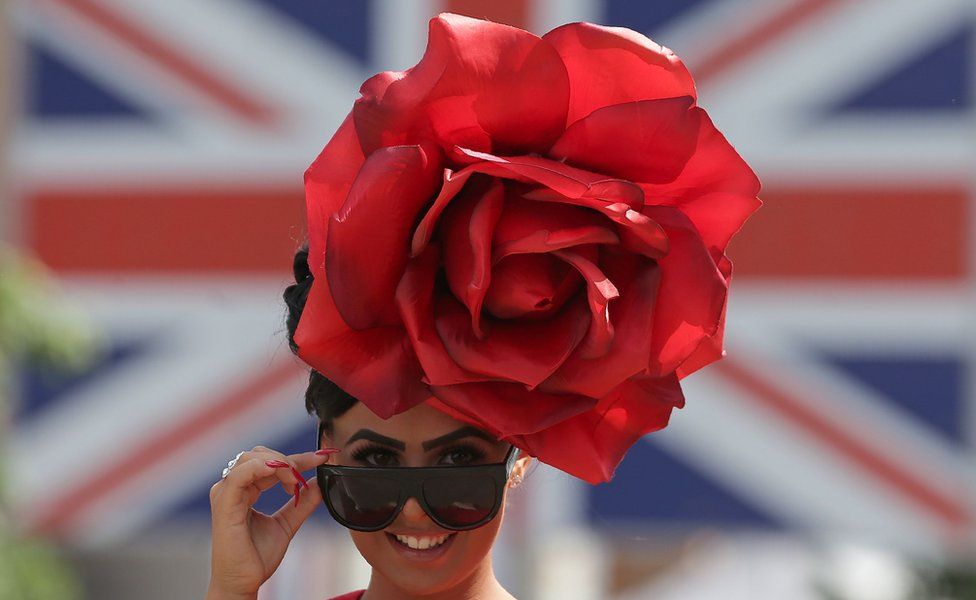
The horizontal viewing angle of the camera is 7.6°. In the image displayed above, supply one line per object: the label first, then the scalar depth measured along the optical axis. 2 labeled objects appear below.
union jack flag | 10.08
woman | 5.35
